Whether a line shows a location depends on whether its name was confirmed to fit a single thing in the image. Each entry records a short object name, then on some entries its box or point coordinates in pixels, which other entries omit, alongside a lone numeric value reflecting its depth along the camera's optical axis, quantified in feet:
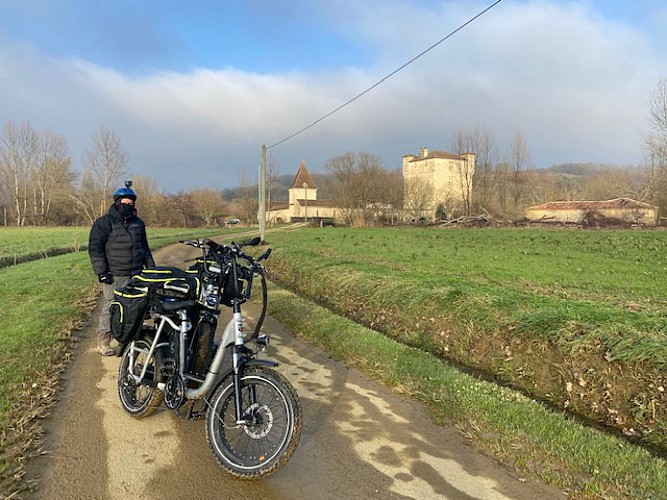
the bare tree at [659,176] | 144.63
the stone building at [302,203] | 306.82
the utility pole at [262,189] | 91.88
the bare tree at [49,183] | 216.95
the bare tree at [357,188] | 202.42
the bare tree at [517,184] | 223.30
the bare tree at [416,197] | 215.92
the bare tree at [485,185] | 219.82
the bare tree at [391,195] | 209.77
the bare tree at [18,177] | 217.77
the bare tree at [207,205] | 241.76
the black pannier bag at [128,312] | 12.60
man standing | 18.16
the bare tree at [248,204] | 259.60
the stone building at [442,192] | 216.74
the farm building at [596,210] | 191.62
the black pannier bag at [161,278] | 12.15
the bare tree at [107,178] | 202.80
